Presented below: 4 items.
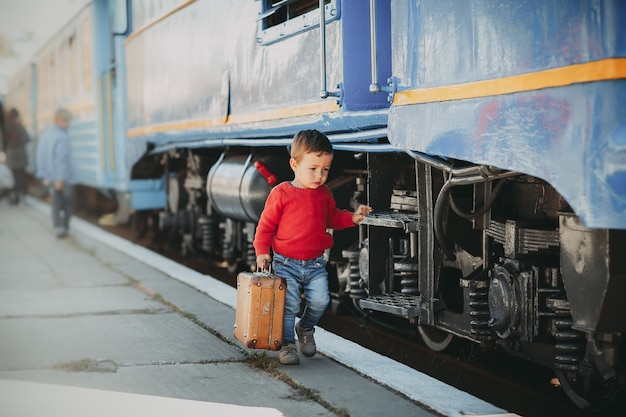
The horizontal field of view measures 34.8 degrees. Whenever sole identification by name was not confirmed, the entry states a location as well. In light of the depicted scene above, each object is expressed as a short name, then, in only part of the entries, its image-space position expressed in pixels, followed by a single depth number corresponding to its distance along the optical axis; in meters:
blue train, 3.39
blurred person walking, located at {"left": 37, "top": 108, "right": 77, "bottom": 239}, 13.32
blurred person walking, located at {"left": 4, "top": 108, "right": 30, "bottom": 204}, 22.22
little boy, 5.00
